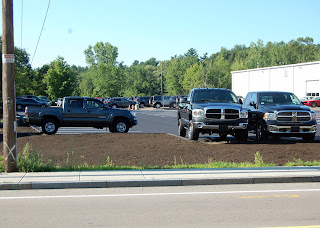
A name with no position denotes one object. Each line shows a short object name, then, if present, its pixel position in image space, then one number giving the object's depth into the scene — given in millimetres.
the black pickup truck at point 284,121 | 17156
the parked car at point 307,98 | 63491
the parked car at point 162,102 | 72188
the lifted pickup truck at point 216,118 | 16578
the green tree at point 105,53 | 124000
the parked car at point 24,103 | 58381
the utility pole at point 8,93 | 10742
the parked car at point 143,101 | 75188
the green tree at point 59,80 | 88438
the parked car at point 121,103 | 70144
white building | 66875
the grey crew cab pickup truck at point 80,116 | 21031
